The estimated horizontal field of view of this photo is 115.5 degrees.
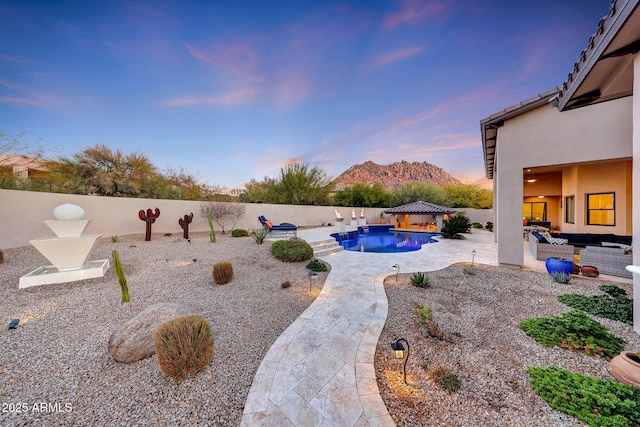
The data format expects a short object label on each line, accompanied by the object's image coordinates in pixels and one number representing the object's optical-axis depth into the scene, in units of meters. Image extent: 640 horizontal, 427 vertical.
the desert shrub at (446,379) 2.13
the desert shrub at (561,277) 4.81
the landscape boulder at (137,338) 2.52
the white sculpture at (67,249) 4.40
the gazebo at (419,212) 14.55
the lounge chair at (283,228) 10.85
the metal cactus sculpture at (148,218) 8.93
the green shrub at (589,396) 1.70
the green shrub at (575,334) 2.62
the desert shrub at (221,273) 4.91
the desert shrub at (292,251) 6.78
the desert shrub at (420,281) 4.79
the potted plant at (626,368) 2.03
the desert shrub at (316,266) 6.09
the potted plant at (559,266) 5.13
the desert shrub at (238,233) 10.92
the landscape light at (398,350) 2.13
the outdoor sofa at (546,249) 6.14
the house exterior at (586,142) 2.81
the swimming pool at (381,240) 10.27
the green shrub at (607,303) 3.36
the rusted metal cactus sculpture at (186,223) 9.84
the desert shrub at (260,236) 8.82
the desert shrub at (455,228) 11.87
